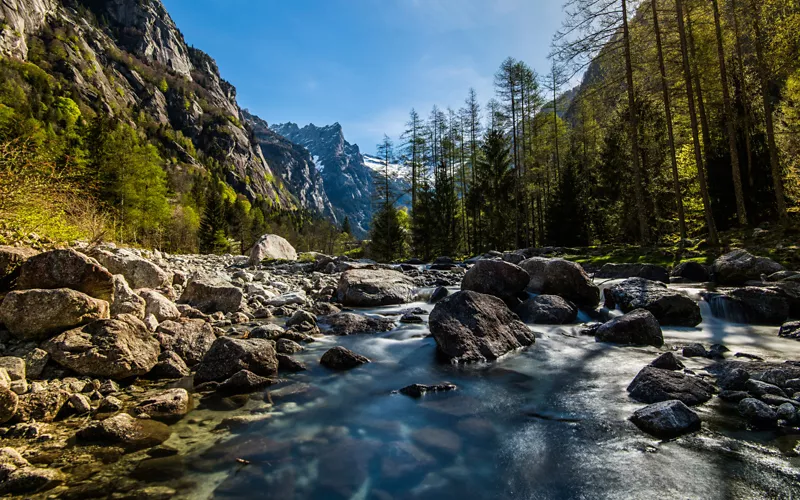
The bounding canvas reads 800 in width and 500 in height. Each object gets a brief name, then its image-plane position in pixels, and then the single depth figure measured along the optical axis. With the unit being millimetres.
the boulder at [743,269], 10391
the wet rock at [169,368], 5285
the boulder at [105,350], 4688
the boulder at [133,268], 9016
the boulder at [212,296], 9672
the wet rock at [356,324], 8273
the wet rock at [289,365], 5780
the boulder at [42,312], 4875
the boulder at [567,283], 9969
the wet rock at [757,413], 3609
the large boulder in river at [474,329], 6172
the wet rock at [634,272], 11945
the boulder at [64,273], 5363
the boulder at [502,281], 9875
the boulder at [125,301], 6410
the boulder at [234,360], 5176
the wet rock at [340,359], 5984
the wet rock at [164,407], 4090
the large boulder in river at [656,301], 7918
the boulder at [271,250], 31455
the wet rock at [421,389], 4905
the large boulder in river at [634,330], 6594
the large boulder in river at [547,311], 8461
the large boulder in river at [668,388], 4195
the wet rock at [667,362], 4955
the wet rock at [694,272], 11609
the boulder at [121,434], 3537
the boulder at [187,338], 5906
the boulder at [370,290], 11867
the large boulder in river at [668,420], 3578
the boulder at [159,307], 7258
